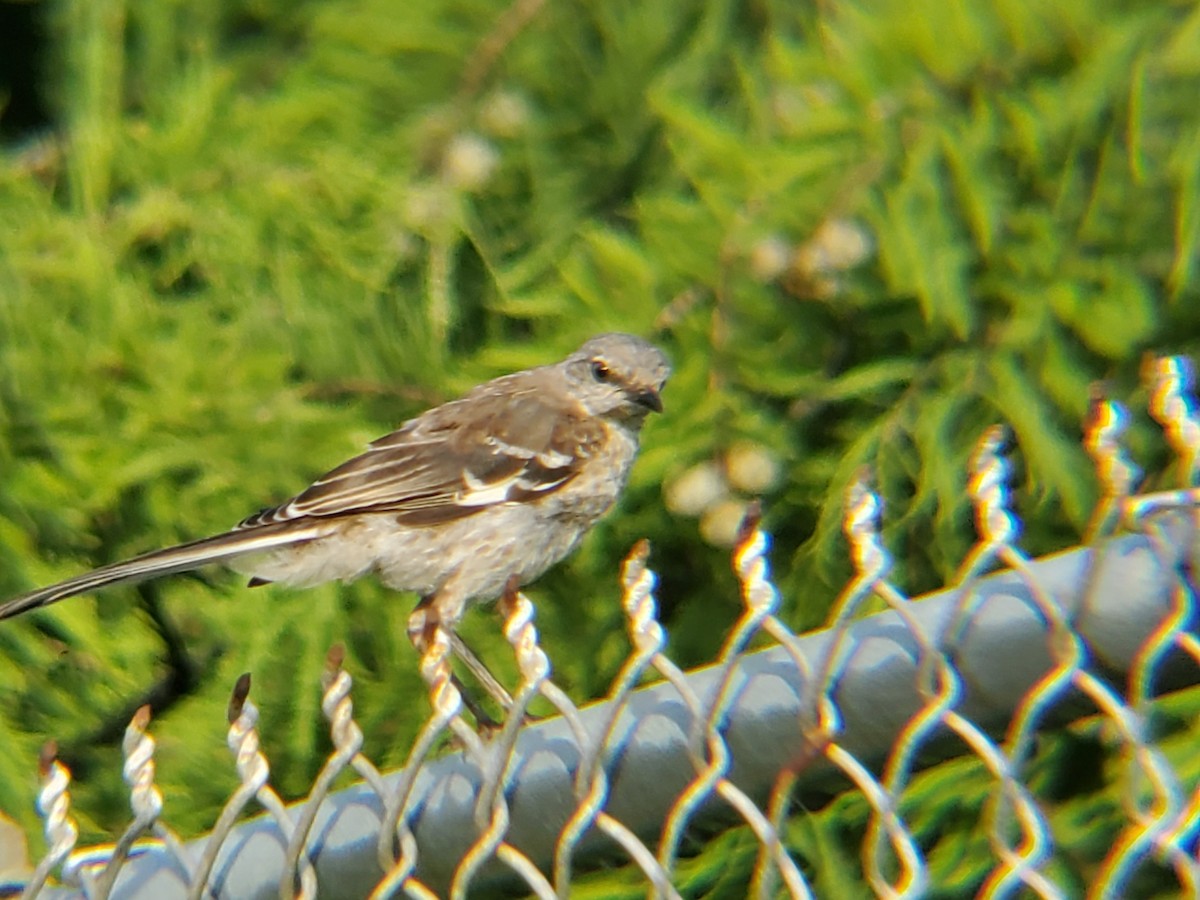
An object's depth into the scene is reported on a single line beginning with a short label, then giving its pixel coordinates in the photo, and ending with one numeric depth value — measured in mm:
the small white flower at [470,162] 7535
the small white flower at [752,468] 6168
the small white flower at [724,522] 6102
